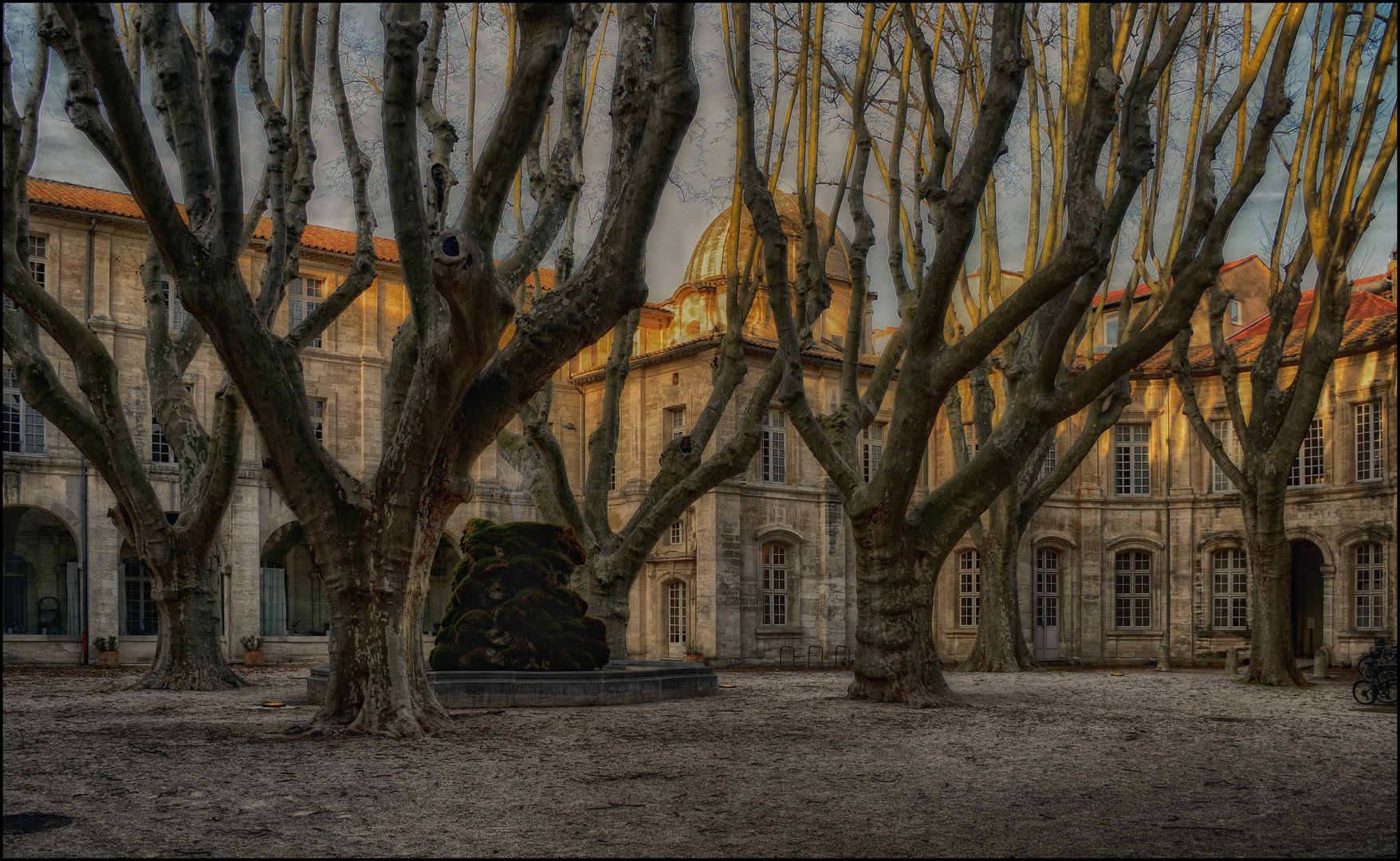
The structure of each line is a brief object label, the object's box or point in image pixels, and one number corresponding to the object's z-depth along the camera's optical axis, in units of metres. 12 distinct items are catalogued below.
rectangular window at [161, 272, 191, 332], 26.66
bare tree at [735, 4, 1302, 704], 10.17
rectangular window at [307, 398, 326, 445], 28.09
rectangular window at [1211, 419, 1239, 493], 30.45
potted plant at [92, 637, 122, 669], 24.00
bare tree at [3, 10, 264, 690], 12.86
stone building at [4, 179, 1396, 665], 25.33
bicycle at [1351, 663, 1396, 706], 14.03
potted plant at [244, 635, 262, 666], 25.55
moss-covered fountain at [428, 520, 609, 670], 13.11
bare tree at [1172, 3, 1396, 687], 13.29
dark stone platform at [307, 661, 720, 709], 12.34
